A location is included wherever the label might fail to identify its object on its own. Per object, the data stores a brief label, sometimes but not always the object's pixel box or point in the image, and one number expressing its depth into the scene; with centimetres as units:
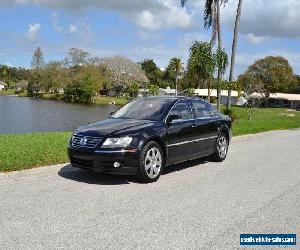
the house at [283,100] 10531
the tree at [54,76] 10238
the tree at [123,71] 10844
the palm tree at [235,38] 2494
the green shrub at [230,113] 2618
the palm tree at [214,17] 2511
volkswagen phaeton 774
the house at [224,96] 10635
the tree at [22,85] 13220
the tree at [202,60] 2617
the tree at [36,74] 11252
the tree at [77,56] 10762
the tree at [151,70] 12756
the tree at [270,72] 9700
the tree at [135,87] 5531
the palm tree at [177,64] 8419
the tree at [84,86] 9556
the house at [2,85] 16631
